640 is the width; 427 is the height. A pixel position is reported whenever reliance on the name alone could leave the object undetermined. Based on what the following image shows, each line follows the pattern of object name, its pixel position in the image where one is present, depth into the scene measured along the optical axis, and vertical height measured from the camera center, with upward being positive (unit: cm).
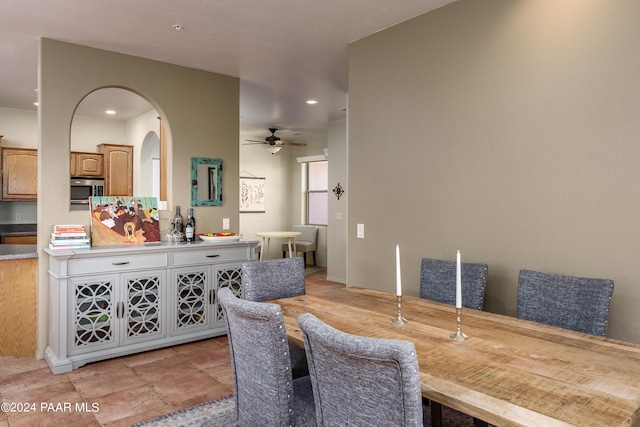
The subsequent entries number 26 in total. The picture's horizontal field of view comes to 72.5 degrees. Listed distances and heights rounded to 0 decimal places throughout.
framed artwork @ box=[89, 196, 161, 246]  382 -9
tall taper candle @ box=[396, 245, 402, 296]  187 -31
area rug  254 -124
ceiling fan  727 +113
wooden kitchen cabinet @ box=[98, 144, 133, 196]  679 +66
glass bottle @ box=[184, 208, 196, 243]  415 -17
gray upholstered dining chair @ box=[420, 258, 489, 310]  247 -42
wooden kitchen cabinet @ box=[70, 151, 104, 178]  654 +70
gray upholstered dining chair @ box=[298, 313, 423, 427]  113 -47
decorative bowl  415 -25
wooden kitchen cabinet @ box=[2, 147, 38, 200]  602 +51
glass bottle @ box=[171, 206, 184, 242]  416 -15
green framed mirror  434 +30
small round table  791 -45
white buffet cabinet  334 -72
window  901 +39
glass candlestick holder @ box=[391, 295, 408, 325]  193 -49
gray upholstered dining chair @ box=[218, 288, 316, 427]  161 -61
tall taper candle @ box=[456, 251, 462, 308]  171 -29
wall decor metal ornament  714 +33
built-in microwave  643 +33
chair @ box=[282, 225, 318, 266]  843 -60
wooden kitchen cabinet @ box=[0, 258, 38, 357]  364 -81
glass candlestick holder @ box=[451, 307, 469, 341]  170 -49
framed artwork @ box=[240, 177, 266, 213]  899 +35
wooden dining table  112 -50
